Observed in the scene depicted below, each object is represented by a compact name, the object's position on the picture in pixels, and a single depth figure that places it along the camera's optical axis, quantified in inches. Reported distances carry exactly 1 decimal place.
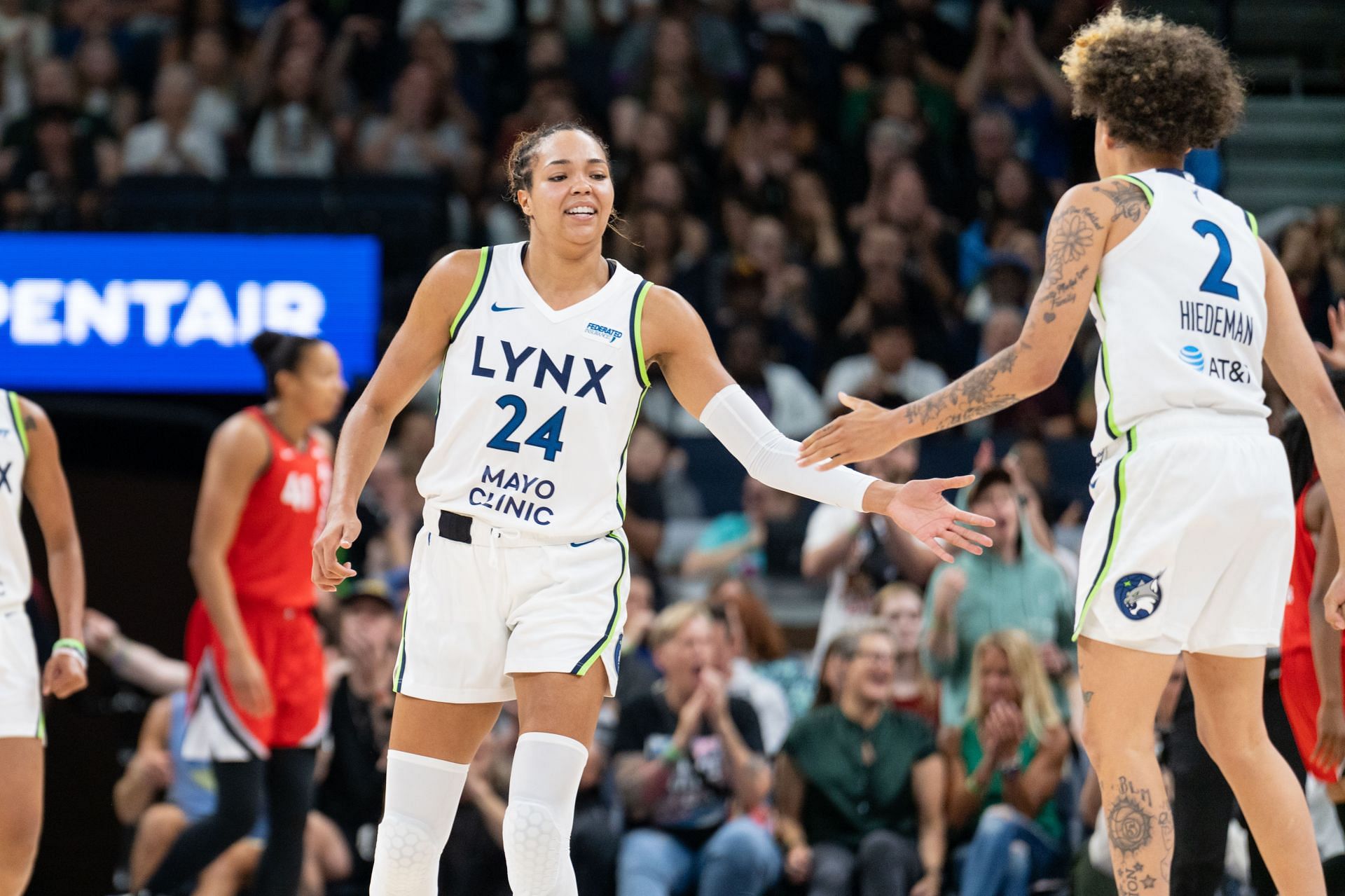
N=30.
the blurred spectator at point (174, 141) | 808.9
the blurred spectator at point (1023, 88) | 828.0
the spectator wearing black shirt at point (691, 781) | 518.0
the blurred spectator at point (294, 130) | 817.5
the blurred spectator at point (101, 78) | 849.5
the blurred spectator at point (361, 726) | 557.0
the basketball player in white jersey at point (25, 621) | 364.8
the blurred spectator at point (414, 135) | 816.9
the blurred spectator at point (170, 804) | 537.0
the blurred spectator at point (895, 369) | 713.6
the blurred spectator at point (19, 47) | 868.0
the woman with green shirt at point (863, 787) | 522.9
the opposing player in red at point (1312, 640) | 350.0
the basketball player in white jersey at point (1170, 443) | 292.8
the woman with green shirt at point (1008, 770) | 513.3
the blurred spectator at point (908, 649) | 567.2
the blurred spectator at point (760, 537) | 658.2
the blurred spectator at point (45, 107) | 820.6
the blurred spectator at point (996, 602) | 551.2
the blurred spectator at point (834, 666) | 542.9
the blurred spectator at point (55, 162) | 797.9
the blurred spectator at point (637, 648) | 562.9
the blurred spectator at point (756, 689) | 561.6
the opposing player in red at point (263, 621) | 450.9
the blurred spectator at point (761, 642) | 593.9
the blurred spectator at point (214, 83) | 845.2
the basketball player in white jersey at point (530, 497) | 303.4
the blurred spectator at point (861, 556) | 593.3
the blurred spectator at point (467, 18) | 900.0
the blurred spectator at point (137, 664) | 595.5
